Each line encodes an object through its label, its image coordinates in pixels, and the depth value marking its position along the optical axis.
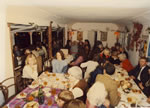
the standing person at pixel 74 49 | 7.85
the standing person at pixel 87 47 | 7.37
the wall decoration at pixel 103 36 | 9.90
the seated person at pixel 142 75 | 3.45
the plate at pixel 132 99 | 2.48
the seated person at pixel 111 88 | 2.41
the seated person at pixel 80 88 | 2.34
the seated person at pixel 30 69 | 3.87
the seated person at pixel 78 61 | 4.87
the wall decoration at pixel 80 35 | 10.02
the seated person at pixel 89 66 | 3.97
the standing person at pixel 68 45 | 7.97
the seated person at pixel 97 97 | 2.29
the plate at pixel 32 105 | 2.17
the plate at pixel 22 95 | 2.45
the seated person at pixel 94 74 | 3.49
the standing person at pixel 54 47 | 6.68
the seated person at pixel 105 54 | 5.07
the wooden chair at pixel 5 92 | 2.95
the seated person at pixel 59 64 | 4.13
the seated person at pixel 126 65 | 5.07
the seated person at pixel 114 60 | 5.75
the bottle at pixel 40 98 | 2.27
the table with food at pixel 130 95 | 2.40
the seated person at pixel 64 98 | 1.99
